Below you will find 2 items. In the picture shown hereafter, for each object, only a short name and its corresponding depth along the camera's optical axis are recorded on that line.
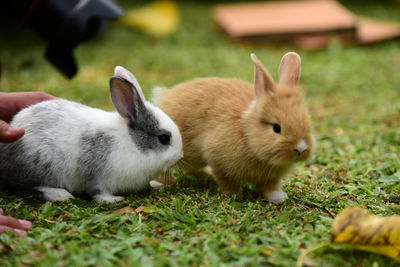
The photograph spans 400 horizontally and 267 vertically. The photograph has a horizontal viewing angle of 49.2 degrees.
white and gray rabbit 3.30
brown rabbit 3.22
